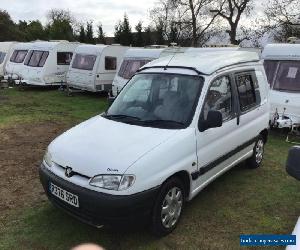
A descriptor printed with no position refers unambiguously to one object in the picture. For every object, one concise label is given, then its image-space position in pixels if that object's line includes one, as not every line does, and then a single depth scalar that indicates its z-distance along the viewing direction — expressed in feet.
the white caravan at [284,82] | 21.10
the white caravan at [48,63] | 41.32
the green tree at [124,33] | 84.63
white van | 9.41
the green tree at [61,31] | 103.09
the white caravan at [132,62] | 32.11
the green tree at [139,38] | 83.50
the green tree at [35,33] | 112.20
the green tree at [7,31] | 113.47
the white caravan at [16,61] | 43.90
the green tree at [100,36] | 93.30
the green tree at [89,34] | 93.66
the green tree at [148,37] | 84.28
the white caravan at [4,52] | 49.37
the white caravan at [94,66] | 36.92
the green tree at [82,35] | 93.58
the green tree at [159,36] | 81.74
